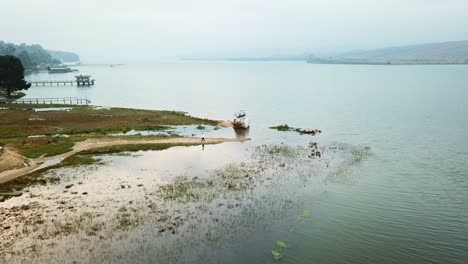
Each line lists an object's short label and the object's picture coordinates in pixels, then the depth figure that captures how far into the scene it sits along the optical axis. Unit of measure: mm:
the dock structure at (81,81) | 187075
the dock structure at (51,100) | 111406
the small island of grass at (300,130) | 72388
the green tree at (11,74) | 107750
